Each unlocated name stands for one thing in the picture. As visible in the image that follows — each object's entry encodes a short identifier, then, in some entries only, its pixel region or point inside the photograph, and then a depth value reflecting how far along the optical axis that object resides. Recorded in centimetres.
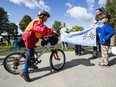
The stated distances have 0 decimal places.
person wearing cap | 290
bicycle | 271
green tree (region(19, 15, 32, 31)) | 4454
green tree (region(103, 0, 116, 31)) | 1634
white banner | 378
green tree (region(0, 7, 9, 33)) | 3289
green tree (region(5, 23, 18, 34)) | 3291
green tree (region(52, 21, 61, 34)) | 6127
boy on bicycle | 240
